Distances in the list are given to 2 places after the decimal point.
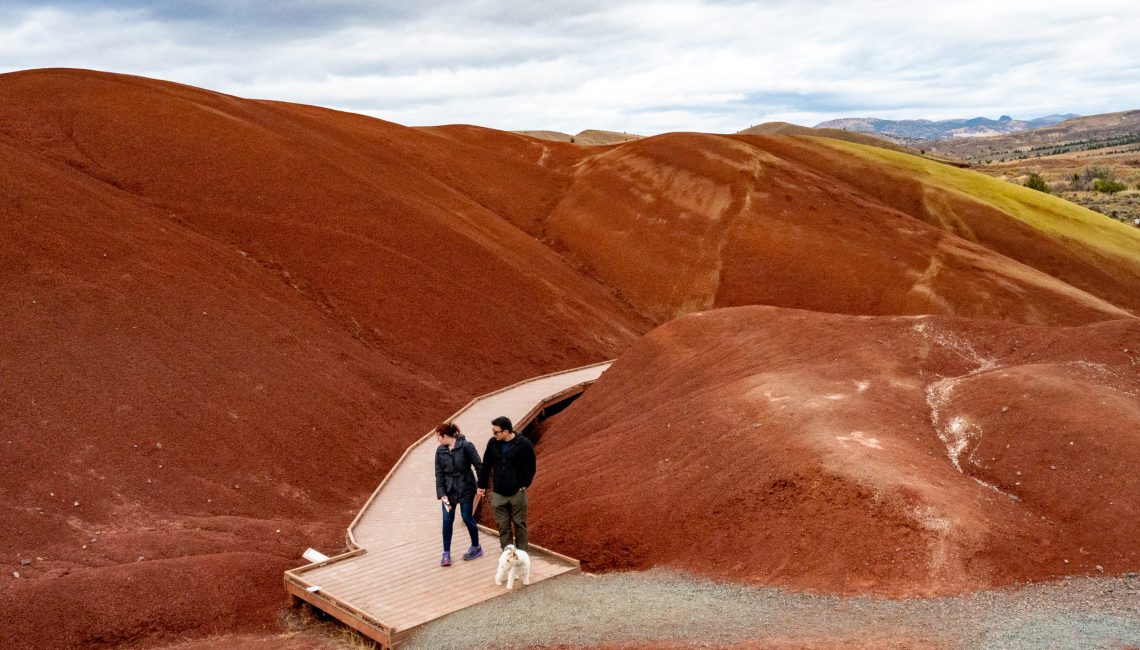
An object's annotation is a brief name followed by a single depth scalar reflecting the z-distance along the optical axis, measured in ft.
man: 35.83
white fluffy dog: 36.19
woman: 37.70
